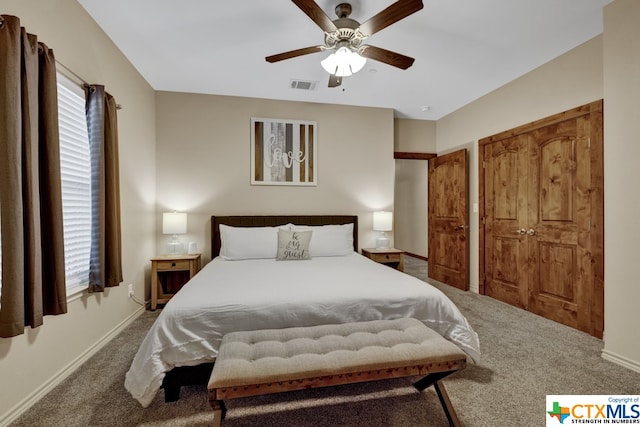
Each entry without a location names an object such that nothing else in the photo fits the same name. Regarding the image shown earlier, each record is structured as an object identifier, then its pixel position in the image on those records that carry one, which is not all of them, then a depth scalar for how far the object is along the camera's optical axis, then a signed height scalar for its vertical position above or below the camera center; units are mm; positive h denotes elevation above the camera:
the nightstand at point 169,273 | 3299 -769
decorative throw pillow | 3203 -406
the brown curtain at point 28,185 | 1449 +151
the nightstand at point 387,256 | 3916 -662
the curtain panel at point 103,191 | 2285 +169
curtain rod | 1975 +1021
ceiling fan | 1814 +1278
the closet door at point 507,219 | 3373 -155
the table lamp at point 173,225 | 3527 -181
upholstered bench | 1263 -721
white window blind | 2076 +238
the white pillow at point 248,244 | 3297 -399
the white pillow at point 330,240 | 3447 -389
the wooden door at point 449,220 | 4172 -188
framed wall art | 4020 +827
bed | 1655 -638
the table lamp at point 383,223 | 4090 -212
